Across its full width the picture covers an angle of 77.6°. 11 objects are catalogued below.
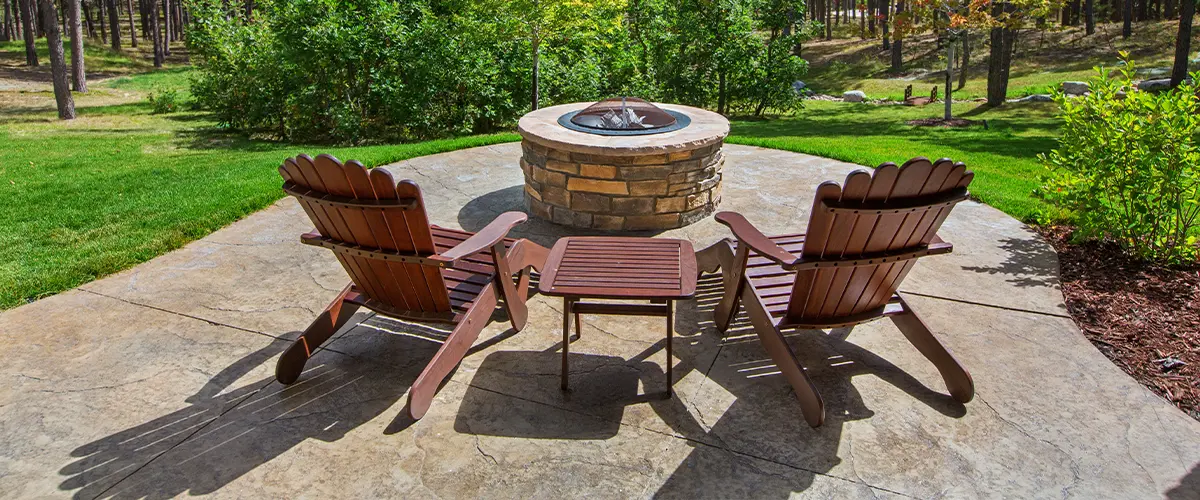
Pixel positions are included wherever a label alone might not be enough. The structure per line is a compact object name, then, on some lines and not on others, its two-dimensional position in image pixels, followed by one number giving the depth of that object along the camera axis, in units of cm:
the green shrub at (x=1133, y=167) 438
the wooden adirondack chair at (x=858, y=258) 286
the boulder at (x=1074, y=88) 1900
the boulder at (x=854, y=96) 2138
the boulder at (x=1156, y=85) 1752
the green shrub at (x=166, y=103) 1705
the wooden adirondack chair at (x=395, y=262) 296
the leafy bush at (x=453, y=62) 1009
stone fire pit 516
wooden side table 315
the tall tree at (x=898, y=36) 1420
